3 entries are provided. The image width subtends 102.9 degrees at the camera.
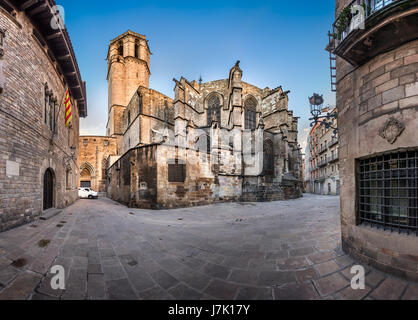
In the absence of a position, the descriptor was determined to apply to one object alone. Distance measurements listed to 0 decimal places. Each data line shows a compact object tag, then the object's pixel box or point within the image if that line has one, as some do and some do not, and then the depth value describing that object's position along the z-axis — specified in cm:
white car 1819
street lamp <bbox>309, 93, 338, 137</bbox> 952
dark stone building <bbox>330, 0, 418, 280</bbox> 256
